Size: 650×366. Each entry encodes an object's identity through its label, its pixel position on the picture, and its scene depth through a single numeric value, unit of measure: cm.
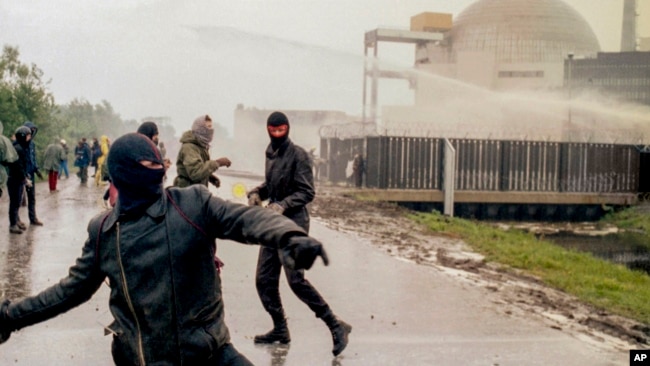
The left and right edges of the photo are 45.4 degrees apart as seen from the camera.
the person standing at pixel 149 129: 895
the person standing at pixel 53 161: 2197
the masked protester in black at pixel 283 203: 639
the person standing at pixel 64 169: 3261
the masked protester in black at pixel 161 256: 319
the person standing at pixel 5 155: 1229
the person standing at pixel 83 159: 2758
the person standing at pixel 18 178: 1323
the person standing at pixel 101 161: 2206
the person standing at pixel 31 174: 1366
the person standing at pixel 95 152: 3188
